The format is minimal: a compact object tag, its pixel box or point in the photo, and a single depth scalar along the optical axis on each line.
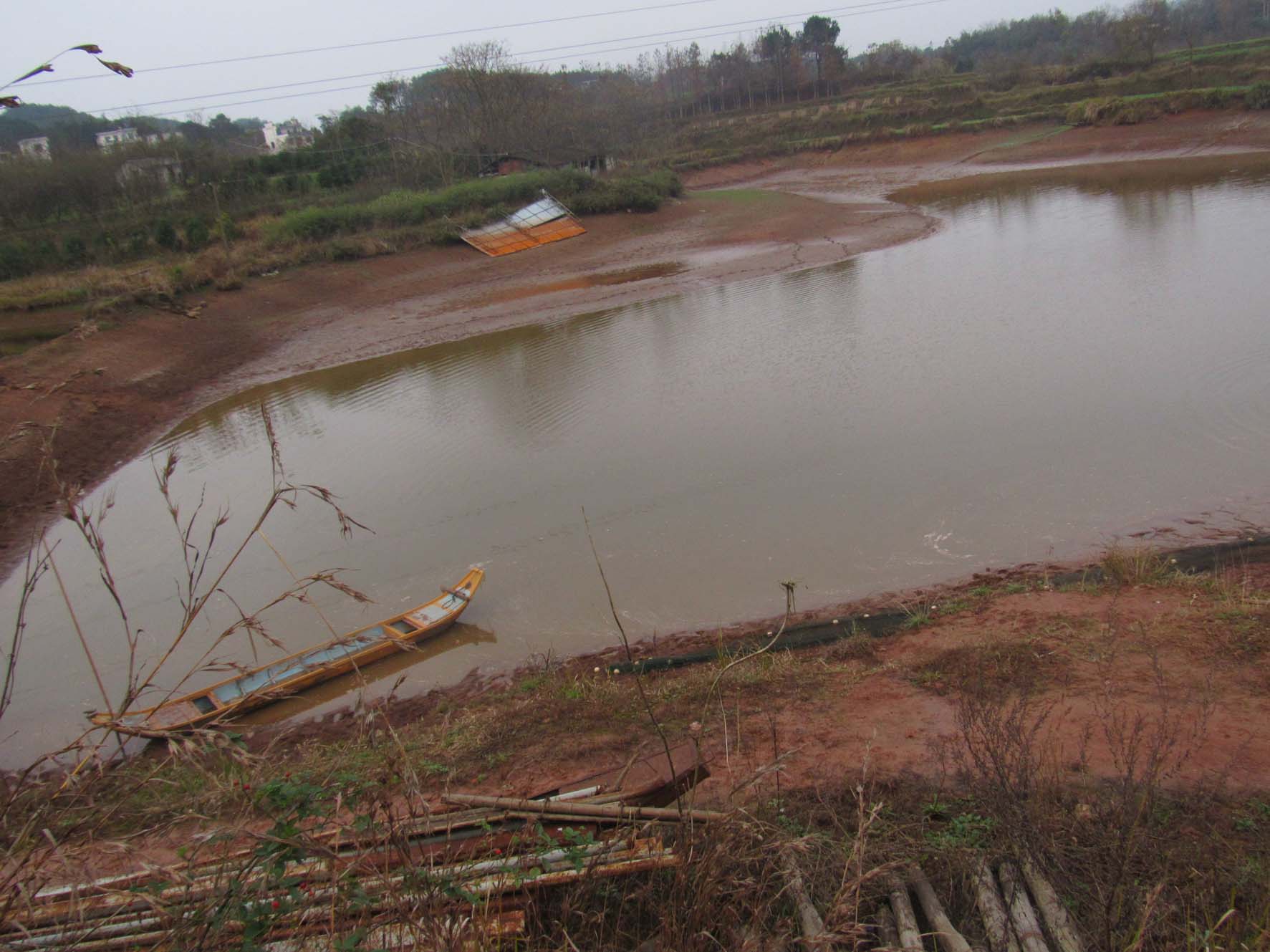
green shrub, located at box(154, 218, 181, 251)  27.56
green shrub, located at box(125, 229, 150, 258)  27.88
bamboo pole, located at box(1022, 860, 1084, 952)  2.99
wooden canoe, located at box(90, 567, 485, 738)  7.09
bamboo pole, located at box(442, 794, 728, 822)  3.29
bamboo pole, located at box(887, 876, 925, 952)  2.98
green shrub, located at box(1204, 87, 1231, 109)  33.19
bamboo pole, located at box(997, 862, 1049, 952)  3.01
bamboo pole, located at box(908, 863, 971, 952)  3.04
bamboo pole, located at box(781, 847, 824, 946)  3.04
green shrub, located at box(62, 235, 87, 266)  27.45
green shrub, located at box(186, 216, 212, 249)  27.42
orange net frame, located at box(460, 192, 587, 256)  28.12
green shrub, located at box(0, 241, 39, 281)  26.81
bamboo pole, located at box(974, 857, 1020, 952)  3.02
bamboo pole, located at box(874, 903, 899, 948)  3.09
